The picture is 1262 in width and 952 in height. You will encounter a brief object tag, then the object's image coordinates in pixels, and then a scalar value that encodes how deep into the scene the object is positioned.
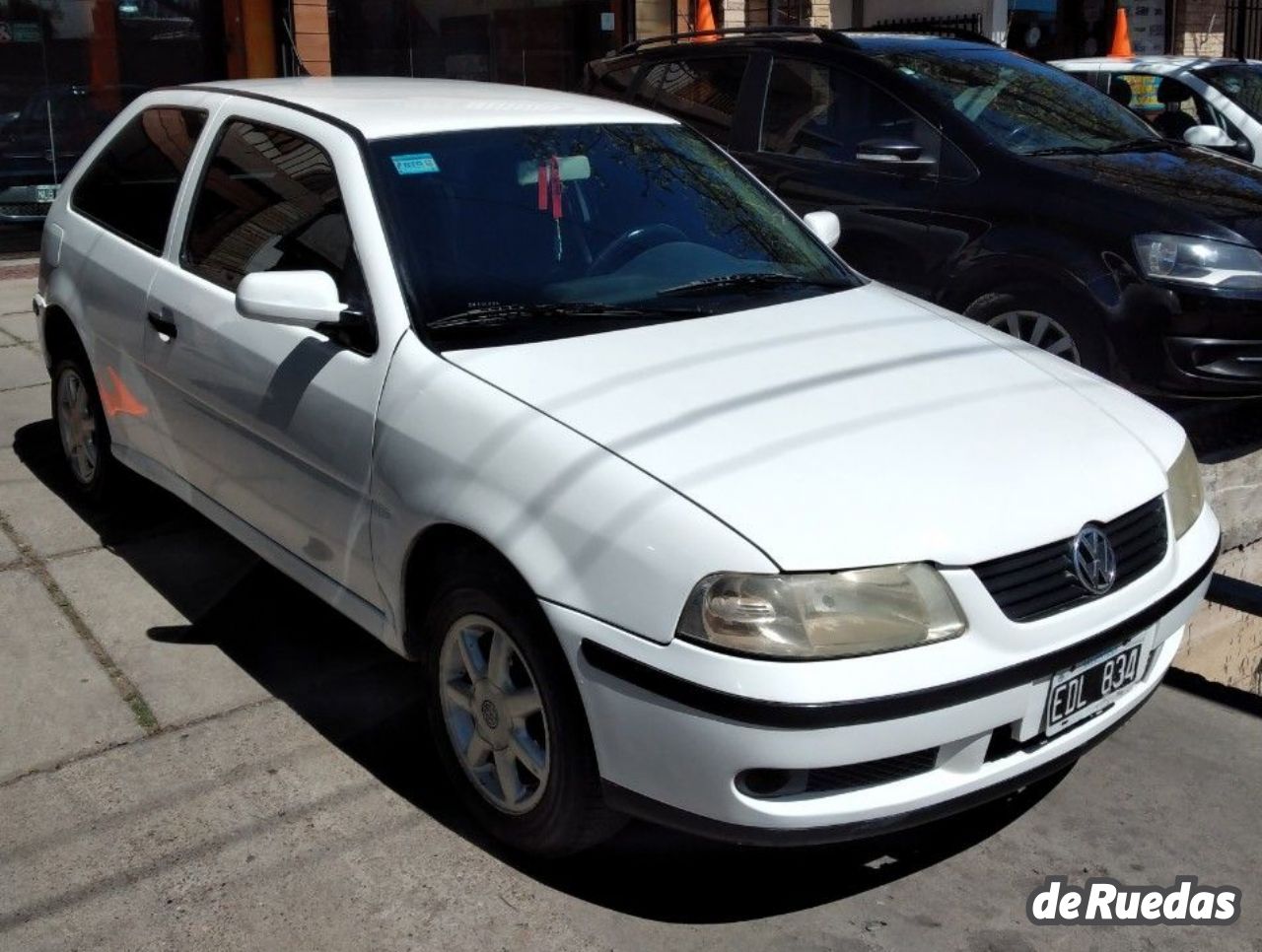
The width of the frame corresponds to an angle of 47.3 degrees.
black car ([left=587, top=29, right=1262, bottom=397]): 5.59
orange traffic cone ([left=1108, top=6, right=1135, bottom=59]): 15.94
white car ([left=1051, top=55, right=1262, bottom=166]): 9.34
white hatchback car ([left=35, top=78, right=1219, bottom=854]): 2.81
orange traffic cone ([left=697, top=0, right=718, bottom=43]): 14.28
